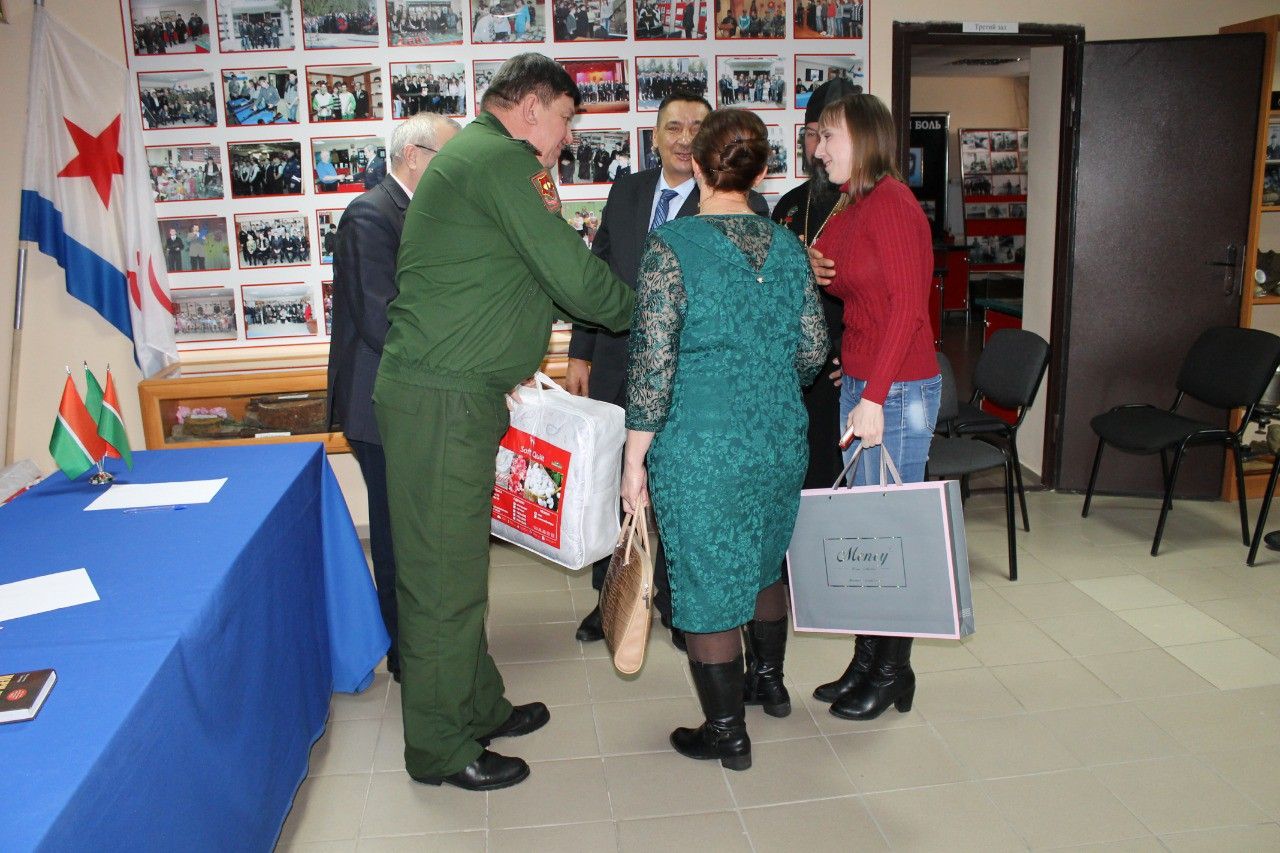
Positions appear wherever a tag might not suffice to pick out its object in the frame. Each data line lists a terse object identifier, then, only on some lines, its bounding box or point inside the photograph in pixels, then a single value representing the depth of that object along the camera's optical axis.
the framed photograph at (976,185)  11.00
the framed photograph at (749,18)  4.19
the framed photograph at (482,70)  4.12
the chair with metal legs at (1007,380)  4.00
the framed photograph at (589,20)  4.13
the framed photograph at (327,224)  4.21
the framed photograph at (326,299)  4.29
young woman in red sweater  2.33
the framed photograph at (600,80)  4.18
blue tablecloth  1.30
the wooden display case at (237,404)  3.91
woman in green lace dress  2.10
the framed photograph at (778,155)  4.34
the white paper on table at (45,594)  1.70
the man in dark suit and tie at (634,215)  3.05
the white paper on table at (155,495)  2.29
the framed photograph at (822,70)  4.28
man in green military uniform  2.15
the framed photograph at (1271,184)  4.45
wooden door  4.28
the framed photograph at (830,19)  4.23
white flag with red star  3.51
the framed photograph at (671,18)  4.16
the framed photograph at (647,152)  4.27
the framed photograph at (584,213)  4.33
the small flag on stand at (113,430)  2.48
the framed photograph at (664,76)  4.21
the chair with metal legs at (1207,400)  3.93
